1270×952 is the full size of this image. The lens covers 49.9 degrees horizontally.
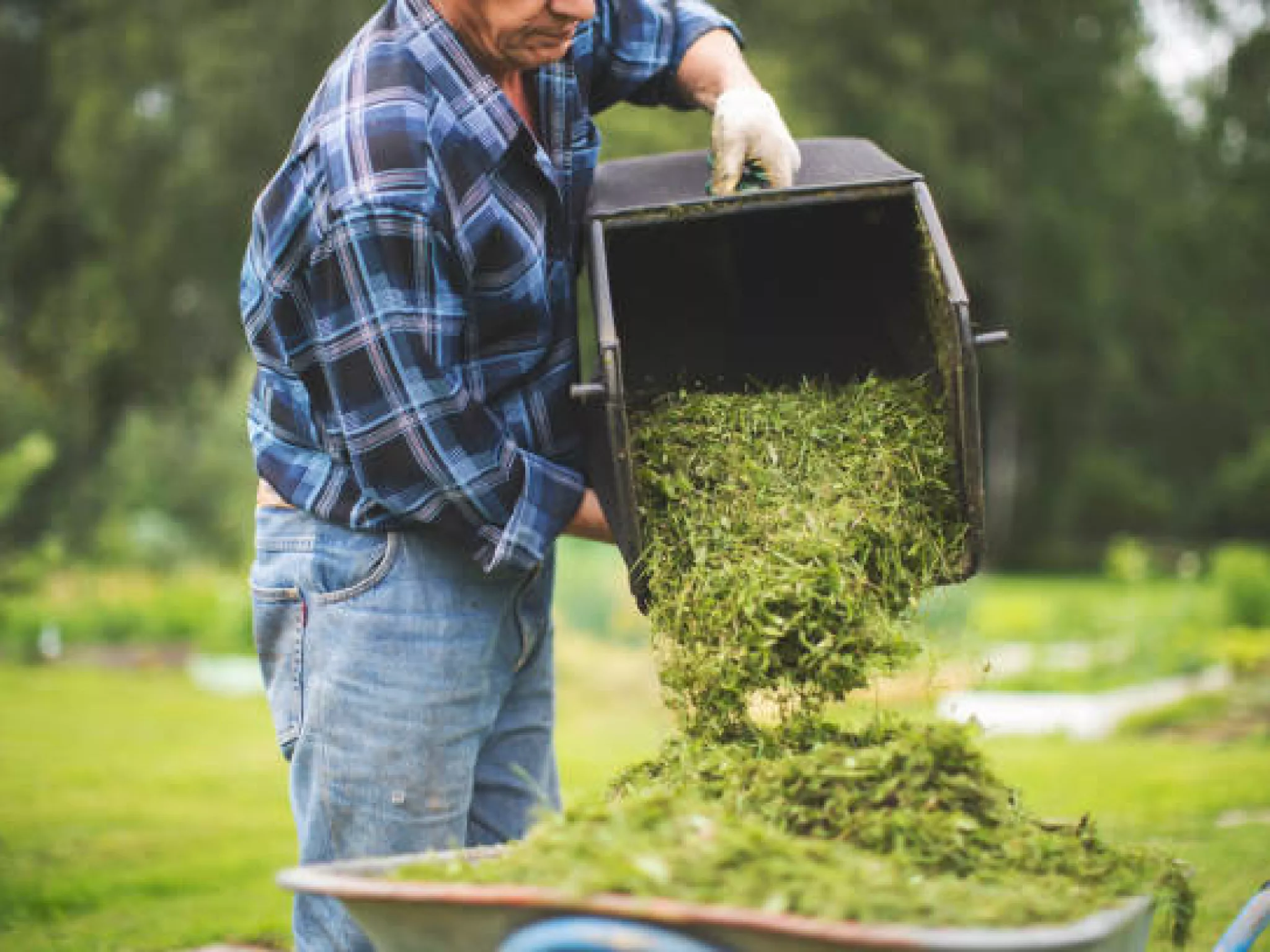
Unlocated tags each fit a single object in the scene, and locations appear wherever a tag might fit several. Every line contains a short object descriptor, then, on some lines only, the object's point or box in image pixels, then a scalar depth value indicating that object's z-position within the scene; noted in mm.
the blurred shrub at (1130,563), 10812
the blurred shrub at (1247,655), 7656
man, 2188
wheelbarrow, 1494
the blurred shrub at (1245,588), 8383
